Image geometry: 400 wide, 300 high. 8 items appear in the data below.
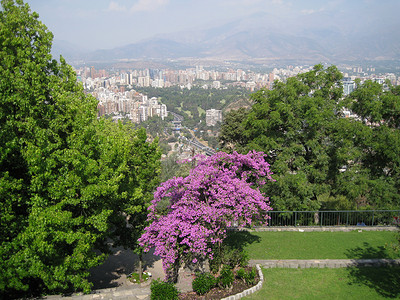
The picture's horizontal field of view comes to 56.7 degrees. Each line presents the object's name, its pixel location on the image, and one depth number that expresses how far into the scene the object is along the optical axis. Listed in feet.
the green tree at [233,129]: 56.70
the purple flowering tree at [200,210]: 27.76
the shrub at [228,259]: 30.12
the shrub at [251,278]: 28.40
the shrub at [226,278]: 27.86
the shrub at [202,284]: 27.27
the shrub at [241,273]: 28.76
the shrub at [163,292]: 25.99
